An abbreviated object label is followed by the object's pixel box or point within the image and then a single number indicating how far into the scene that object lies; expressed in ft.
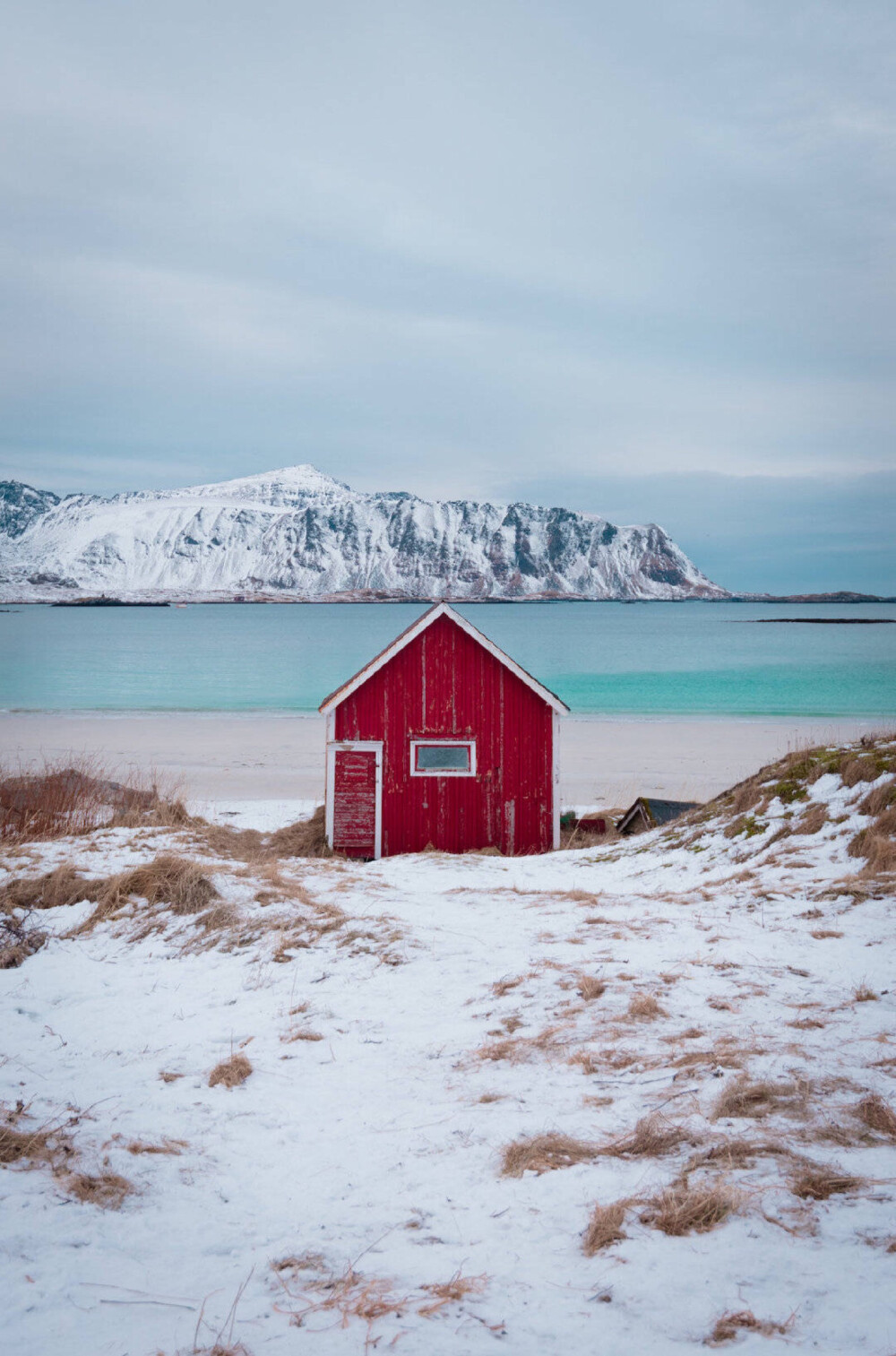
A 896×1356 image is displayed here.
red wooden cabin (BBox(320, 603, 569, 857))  54.34
